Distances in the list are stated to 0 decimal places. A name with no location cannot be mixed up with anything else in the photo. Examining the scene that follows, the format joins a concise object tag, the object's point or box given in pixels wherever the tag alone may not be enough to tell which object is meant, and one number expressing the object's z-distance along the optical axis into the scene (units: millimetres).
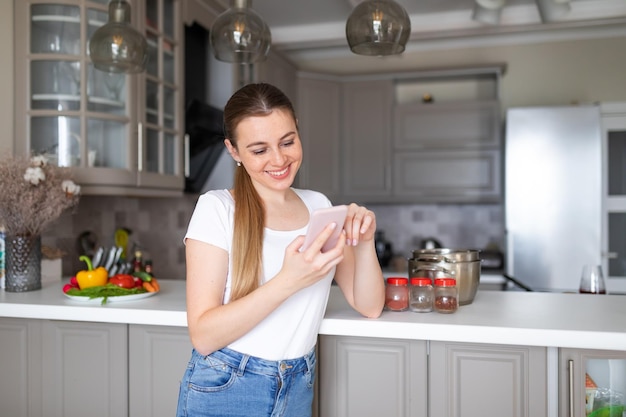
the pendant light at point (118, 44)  1919
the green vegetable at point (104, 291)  1844
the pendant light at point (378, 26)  1770
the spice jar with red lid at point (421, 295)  1660
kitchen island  1488
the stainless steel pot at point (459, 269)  1713
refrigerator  3672
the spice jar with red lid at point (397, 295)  1668
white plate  1836
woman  1228
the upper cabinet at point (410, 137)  4242
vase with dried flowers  1993
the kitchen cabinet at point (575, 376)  1463
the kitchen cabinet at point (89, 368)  1741
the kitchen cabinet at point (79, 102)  2336
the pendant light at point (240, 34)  1841
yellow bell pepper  1973
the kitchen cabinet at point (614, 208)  3949
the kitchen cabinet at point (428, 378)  1501
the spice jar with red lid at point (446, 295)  1617
